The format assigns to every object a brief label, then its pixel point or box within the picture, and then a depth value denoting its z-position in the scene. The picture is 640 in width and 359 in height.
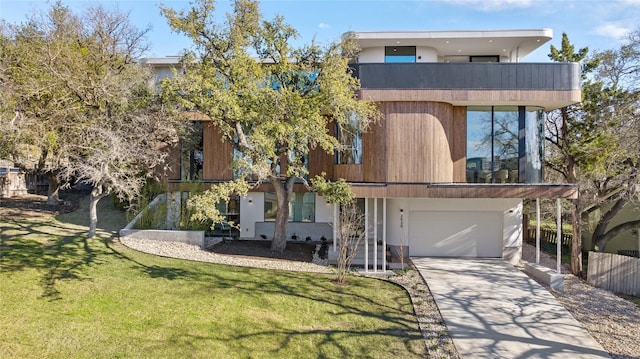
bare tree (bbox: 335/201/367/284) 10.66
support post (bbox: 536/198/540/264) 13.00
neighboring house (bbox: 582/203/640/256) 18.31
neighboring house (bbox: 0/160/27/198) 19.75
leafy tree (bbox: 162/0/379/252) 11.48
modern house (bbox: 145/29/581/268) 12.76
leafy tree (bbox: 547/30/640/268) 14.23
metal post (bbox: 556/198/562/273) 12.00
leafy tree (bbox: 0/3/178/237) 12.46
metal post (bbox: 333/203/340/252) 12.22
